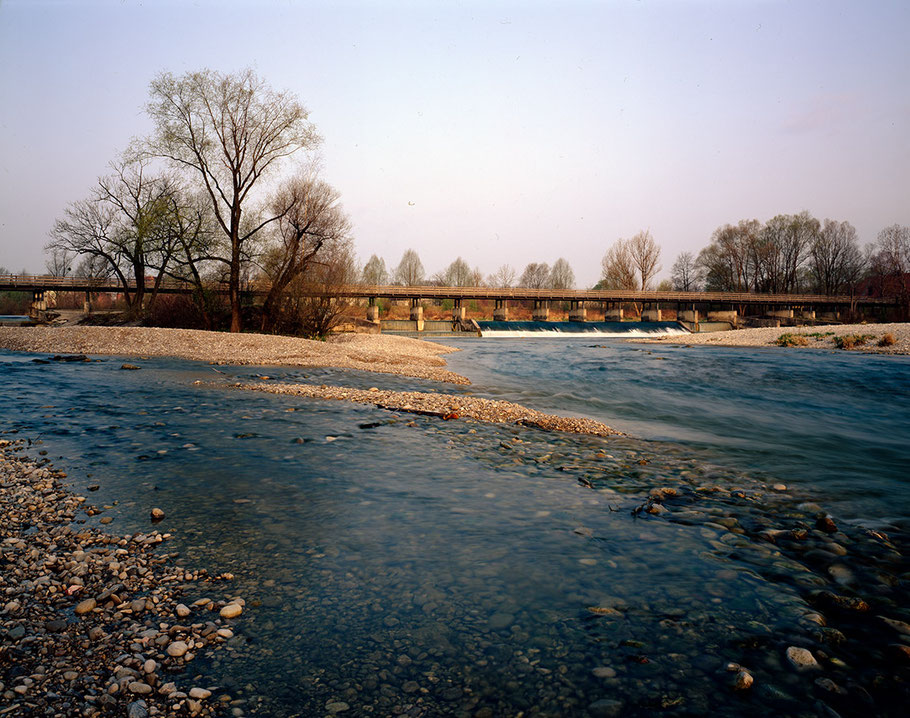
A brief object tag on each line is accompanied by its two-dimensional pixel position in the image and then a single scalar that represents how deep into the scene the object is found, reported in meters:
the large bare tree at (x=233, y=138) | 27.31
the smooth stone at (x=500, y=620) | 3.33
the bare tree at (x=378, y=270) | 104.75
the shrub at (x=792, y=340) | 35.94
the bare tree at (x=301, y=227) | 27.50
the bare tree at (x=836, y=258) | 87.69
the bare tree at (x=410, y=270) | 103.88
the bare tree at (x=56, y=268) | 75.56
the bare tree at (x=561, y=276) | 122.62
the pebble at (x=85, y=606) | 3.22
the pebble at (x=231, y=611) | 3.30
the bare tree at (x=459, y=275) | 114.44
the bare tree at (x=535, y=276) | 124.19
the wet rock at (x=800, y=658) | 2.96
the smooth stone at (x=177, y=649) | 2.86
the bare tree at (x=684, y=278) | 104.38
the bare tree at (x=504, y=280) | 113.24
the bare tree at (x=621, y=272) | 90.46
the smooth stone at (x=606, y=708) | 2.56
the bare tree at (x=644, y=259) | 89.69
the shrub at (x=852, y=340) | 32.28
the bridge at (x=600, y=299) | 57.16
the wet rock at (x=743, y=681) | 2.76
